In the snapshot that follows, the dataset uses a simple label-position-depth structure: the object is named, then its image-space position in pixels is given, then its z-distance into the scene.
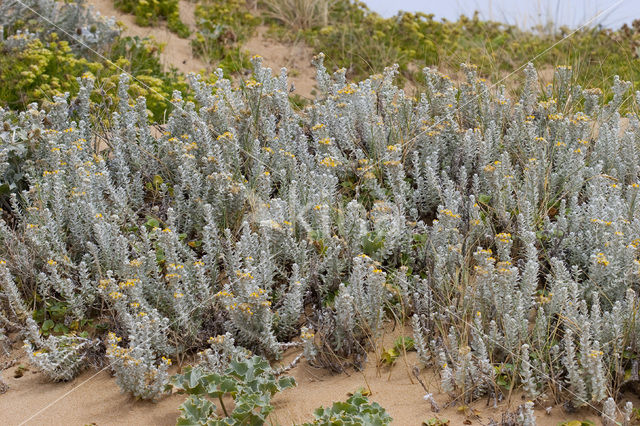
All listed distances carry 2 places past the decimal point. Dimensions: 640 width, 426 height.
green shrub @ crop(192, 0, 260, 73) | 8.90
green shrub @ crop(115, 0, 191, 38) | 9.48
